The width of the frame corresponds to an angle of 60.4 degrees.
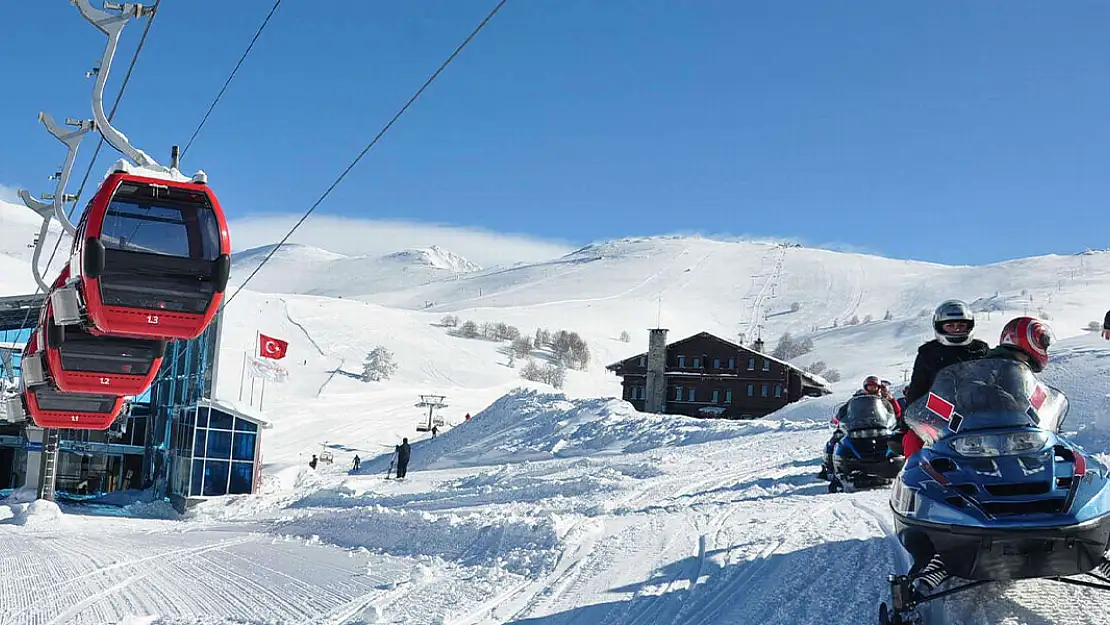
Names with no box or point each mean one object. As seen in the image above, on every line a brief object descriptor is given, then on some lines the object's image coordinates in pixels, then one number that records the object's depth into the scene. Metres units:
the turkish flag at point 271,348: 42.91
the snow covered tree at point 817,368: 123.56
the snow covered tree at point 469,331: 138.75
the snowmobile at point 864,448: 14.21
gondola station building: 36.25
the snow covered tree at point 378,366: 90.62
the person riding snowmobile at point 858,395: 15.22
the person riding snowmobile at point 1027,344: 6.11
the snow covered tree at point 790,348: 140.00
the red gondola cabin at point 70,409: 17.88
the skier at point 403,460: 31.03
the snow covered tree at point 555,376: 104.44
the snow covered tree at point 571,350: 129.38
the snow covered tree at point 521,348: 125.00
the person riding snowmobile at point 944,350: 6.57
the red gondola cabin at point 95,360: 14.61
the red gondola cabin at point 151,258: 11.74
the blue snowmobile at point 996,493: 5.18
